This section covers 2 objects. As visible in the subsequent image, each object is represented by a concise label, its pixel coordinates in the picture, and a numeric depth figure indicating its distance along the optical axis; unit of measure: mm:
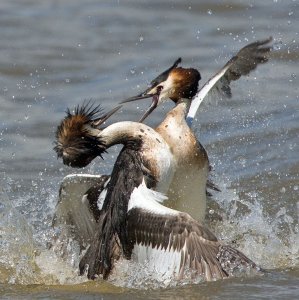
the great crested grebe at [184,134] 18312
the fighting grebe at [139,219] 16328
